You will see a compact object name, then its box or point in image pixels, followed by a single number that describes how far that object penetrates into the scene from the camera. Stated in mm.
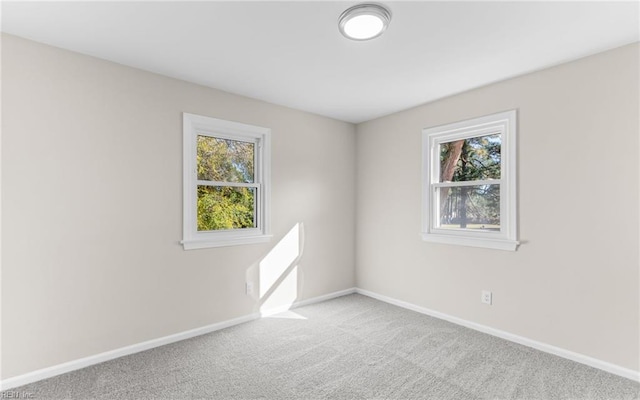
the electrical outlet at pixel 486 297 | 3064
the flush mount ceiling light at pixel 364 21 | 1885
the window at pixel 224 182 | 3021
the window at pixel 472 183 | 2953
